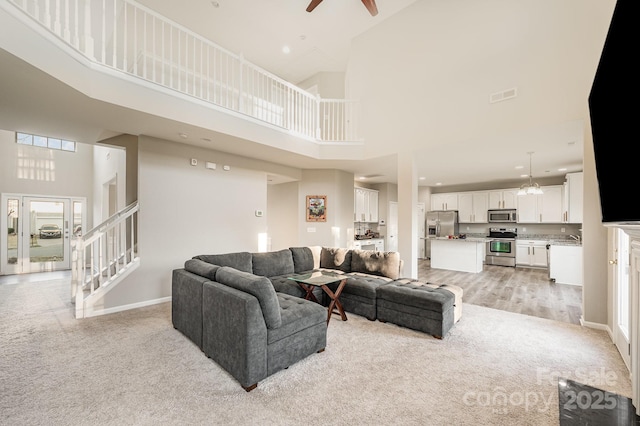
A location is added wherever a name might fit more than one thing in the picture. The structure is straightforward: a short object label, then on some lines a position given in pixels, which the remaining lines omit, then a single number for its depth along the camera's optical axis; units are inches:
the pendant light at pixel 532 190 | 223.6
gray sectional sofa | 85.2
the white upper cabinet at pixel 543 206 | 290.2
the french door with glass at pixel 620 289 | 103.9
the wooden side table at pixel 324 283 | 135.5
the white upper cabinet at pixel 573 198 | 240.3
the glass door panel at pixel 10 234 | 263.6
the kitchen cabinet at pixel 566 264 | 218.7
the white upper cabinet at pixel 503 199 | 319.6
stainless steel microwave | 319.0
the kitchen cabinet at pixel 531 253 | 287.7
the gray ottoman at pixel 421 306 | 119.9
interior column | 198.4
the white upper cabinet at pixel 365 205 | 319.4
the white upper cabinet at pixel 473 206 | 341.7
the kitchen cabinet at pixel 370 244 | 294.5
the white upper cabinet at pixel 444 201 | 364.8
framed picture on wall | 262.5
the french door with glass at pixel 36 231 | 267.0
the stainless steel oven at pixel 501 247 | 308.3
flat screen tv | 48.6
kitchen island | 271.3
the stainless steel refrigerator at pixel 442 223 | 354.0
